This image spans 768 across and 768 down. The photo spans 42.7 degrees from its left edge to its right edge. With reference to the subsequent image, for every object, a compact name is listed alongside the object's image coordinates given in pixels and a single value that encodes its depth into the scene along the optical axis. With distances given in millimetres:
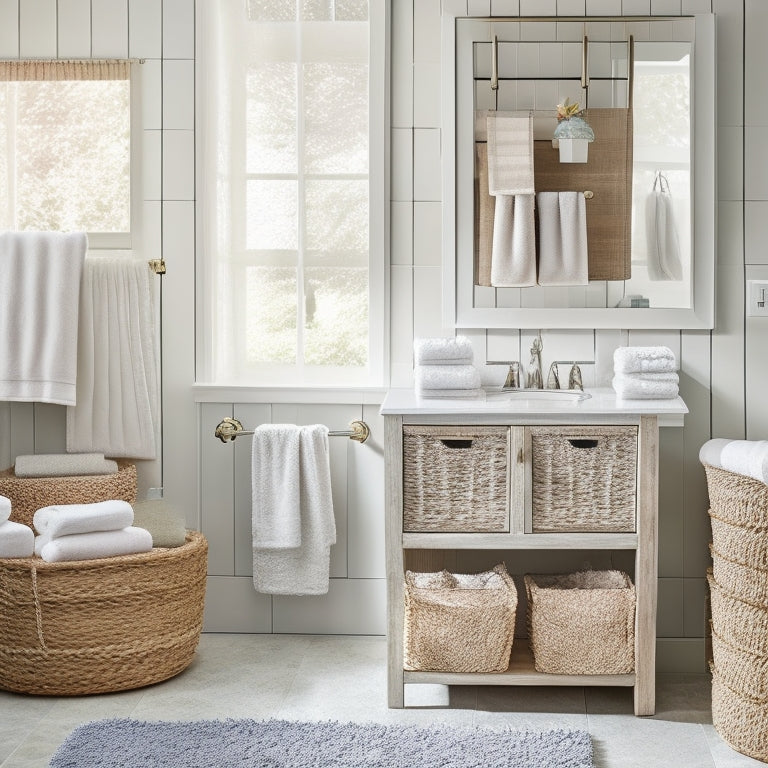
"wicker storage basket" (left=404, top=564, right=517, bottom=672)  2508
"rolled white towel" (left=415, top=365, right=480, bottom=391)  2621
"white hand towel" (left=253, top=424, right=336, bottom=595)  2938
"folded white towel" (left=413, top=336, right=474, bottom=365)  2660
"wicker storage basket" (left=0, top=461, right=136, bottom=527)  2795
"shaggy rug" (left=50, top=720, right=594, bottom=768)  2188
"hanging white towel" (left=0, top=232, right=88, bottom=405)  2877
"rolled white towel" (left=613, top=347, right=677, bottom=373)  2604
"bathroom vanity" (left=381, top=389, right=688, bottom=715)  2482
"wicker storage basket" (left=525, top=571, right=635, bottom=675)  2512
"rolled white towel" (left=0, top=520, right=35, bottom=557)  2545
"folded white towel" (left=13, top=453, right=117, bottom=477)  2838
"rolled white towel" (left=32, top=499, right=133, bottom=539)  2525
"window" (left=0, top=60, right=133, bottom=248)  3059
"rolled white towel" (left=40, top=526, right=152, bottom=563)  2511
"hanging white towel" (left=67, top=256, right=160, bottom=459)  2961
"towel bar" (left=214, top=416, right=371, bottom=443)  3012
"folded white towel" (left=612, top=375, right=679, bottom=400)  2568
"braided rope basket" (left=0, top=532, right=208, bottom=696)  2512
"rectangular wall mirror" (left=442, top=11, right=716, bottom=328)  2842
